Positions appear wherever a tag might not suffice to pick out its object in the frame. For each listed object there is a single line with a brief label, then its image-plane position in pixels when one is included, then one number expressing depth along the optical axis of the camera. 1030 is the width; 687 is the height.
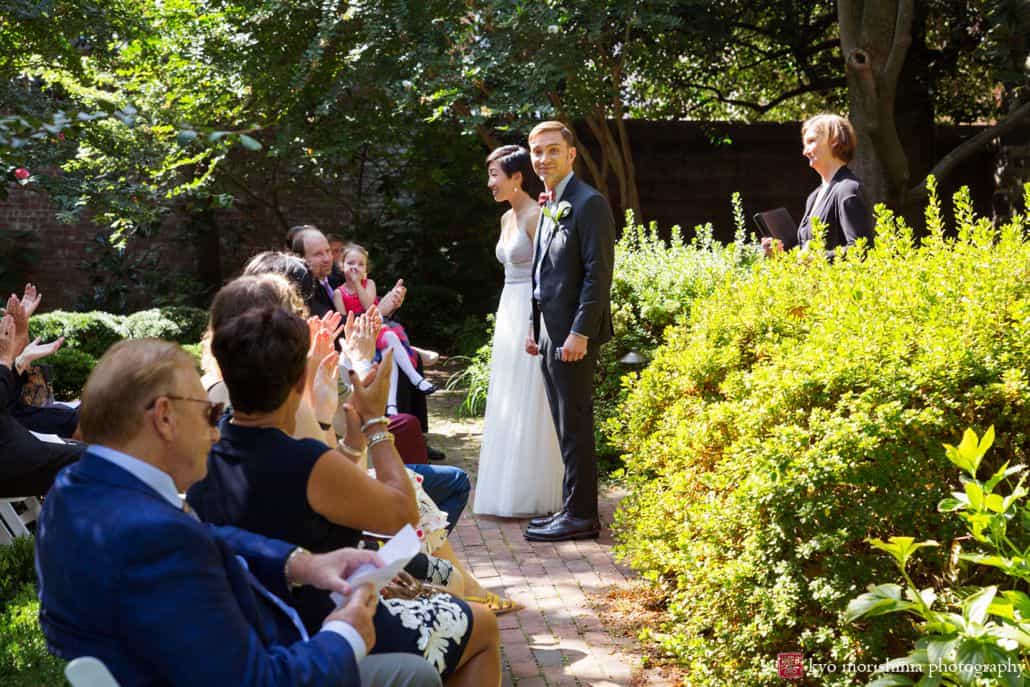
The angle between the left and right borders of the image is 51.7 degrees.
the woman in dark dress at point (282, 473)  2.75
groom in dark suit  5.79
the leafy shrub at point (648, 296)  7.77
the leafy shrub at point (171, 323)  12.45
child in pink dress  7.89
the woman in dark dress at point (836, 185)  5.58
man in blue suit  1.99
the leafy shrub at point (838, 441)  3.24
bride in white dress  6.44
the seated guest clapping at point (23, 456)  5.13
